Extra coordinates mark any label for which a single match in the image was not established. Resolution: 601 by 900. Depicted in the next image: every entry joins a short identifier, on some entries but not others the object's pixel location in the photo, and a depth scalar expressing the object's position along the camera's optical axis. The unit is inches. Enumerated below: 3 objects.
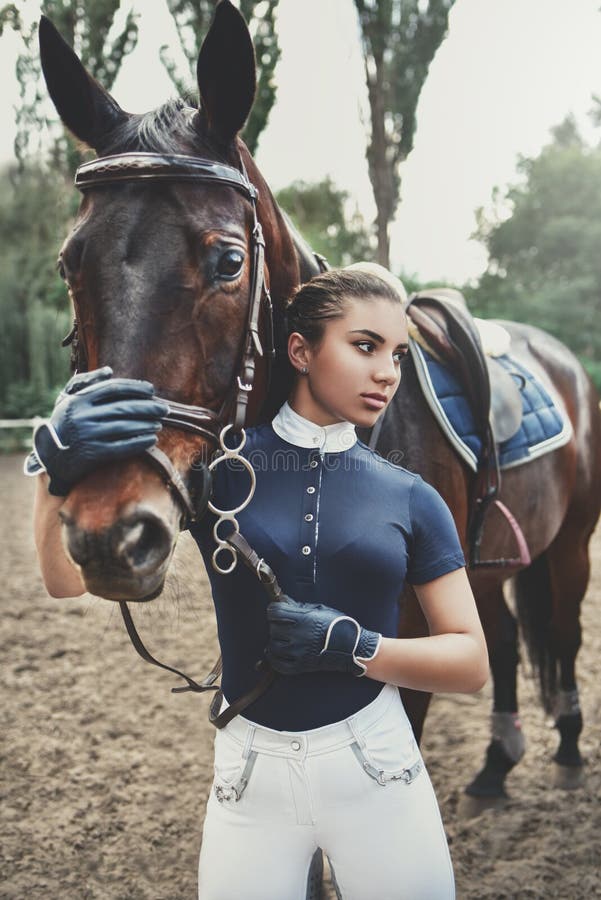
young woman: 44.9
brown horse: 40.3
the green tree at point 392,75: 332.5
